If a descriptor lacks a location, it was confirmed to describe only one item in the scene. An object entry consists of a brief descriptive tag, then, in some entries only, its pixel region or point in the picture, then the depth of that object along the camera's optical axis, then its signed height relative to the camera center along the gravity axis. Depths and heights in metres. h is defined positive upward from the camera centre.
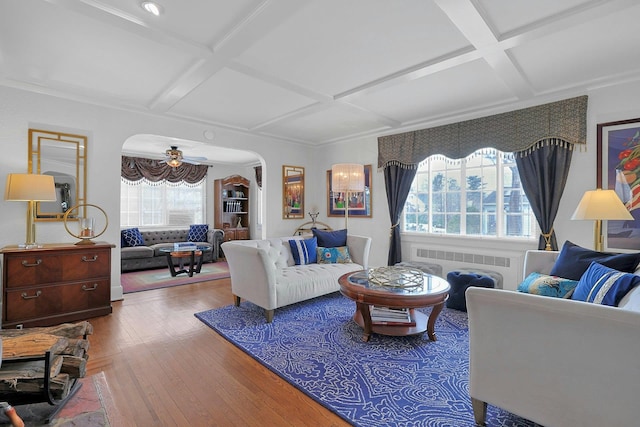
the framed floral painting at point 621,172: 3.10 +0.46
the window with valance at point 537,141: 3.51 +0.95
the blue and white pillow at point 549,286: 2.17 -0.53
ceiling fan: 5.51 +1.04
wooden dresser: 3.01 -0.76
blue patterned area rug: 1.81 -1.16
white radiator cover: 3.90 -0.63
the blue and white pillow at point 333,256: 4.17 -0.58
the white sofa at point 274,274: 3.19 -0.71
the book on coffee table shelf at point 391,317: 2.89 -1.00
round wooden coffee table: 2.54 -0.72
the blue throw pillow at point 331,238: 4.35 -0.35
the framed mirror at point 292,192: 6.02 +0.45
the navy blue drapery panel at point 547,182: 3.55 +0.40
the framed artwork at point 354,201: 5.56 +0.25
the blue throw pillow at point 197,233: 7.29 -0.47
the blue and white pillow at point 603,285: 1.57 -0.39
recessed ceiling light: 2.04 +1.41
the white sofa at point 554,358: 1.24 -0.65
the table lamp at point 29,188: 3.02 +0.25
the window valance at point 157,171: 6.90 +1.02
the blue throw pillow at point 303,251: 4.09 -0.50
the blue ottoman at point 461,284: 3.40 -0.78
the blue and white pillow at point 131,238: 6.41 -0.53
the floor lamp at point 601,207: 2.66 +0.08
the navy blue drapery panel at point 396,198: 4.99 +0.27
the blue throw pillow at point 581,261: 2.08 -0.34
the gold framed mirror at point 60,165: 3.52 +0.57
